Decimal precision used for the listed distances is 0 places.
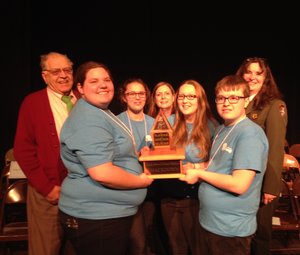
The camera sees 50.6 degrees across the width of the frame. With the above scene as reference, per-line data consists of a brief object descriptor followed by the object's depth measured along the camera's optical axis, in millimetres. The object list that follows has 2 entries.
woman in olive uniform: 2113
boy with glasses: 1553
